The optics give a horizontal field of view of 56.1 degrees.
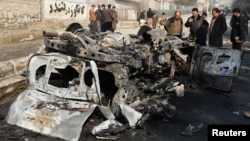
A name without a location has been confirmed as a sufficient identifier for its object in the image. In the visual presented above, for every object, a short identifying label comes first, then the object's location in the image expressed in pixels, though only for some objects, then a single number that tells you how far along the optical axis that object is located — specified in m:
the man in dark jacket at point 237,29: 6.50
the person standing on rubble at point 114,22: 11.13
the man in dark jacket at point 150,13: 17.10
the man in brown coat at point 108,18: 10.88
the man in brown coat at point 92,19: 11.71
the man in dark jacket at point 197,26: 6.56
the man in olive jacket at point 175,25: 6.69
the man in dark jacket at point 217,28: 6.39
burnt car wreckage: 3.57
